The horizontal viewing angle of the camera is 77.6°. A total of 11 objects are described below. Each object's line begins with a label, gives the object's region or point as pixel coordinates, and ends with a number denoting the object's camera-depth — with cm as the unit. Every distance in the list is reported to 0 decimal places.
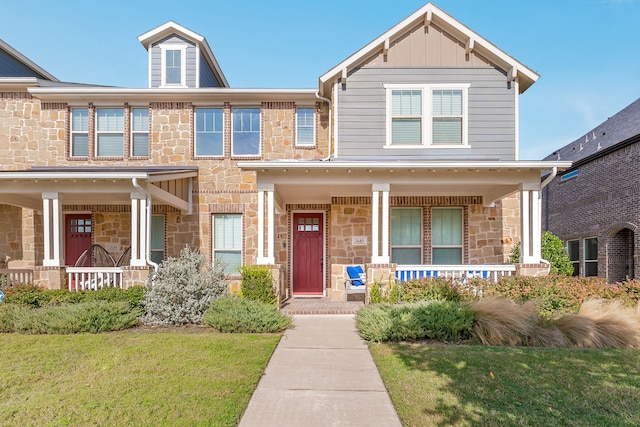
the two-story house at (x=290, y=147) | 1041
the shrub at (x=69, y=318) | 712
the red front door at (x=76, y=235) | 1173
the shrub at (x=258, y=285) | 862
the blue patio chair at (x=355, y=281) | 1018
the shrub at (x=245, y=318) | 716
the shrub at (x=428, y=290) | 795
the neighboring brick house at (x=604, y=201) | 1290
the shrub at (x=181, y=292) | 774
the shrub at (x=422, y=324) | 643
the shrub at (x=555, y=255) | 1077
